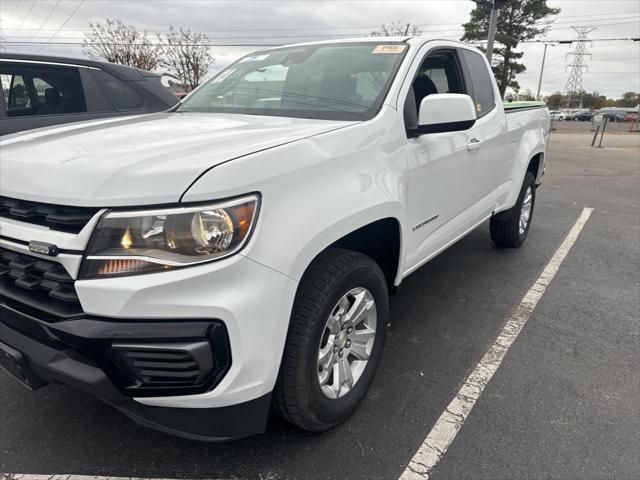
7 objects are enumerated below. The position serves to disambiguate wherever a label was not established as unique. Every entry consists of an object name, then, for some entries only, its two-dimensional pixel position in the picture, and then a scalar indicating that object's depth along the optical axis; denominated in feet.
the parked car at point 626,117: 184.16
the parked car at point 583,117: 192.26
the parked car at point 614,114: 185.85
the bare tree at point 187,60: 110.93
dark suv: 13.66
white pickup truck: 4.98
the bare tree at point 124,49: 103.50
